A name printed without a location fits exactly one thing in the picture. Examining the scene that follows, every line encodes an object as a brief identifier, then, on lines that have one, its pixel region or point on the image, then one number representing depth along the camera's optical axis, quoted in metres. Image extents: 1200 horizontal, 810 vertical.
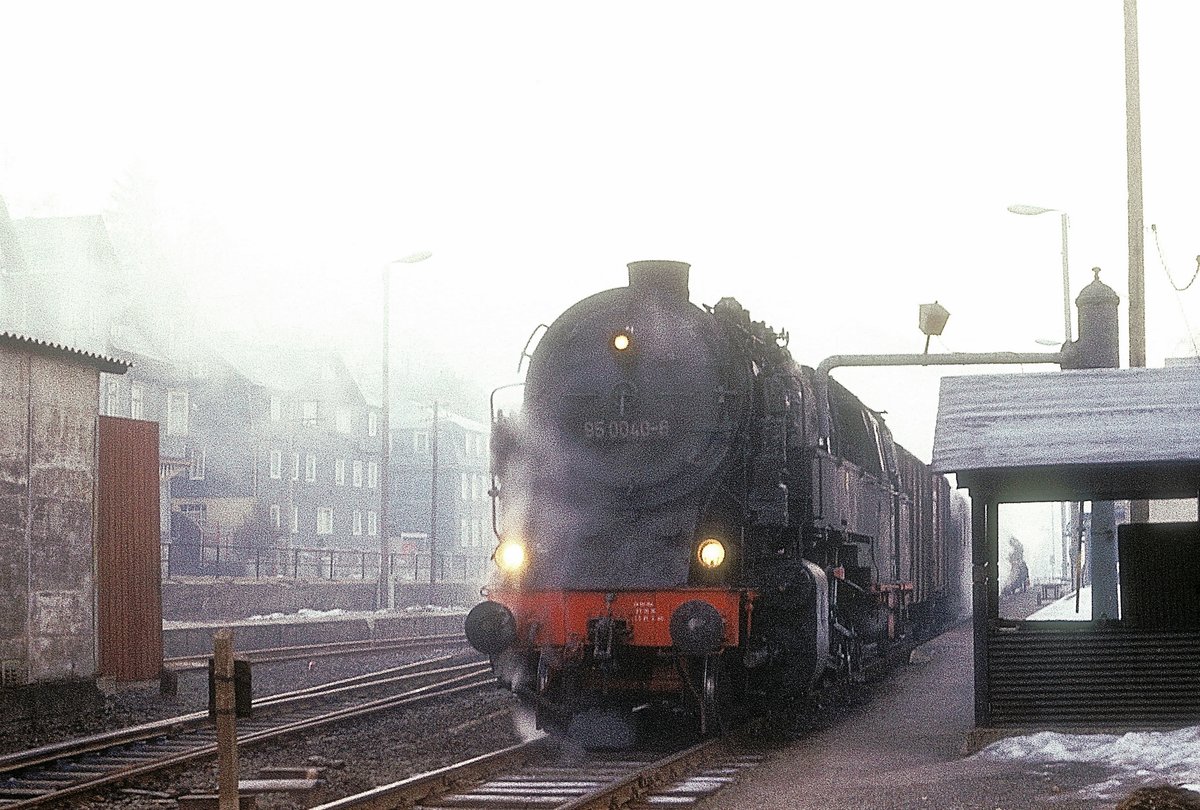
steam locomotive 12.81
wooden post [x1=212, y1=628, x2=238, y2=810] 7.81
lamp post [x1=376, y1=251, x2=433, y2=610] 37.03
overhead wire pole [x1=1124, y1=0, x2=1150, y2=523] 18.62
